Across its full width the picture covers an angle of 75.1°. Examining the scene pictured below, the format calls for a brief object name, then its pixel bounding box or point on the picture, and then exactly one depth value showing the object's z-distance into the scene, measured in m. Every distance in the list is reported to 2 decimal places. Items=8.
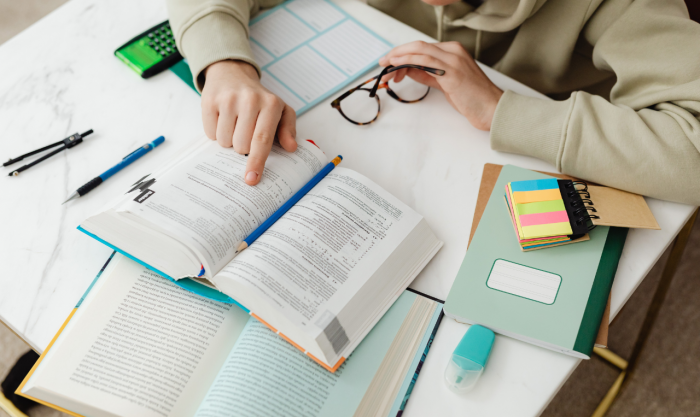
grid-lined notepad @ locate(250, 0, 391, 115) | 0.82
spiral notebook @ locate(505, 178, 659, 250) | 0.60
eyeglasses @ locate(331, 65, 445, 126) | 0.78
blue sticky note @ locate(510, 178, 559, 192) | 0.64
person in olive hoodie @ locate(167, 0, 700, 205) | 0.66
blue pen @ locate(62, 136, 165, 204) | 0.67
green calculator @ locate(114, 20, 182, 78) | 0.83
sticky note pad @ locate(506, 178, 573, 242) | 0.60
